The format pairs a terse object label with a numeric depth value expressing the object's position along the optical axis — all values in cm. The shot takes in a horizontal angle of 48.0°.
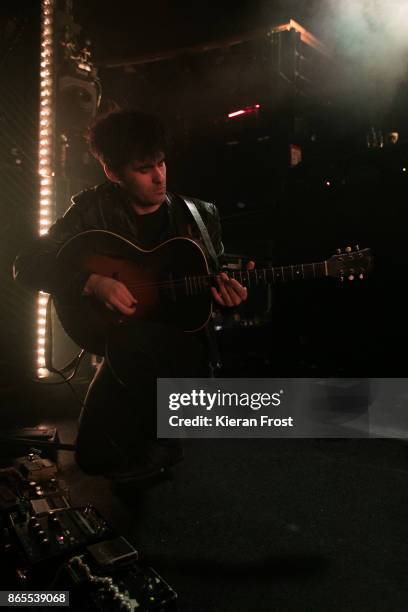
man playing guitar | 221
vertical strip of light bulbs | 358
